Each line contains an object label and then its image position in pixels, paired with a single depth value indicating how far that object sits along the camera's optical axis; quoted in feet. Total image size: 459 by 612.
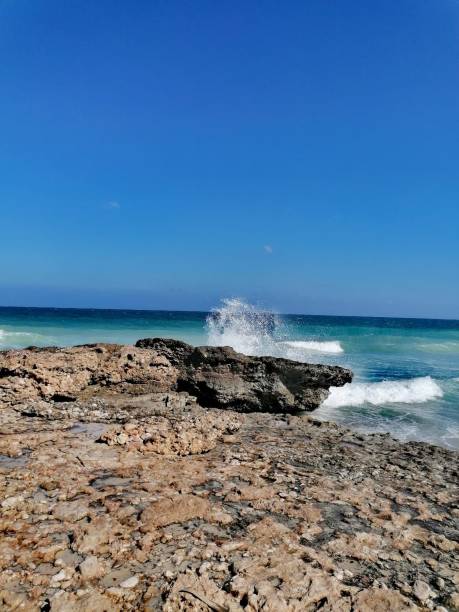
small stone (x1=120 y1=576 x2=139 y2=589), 8.24
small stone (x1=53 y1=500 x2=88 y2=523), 10.66
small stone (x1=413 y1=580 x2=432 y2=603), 8.65
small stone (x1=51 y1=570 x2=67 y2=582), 8.30
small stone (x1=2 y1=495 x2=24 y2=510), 10.89
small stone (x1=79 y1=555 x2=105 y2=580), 8.50
